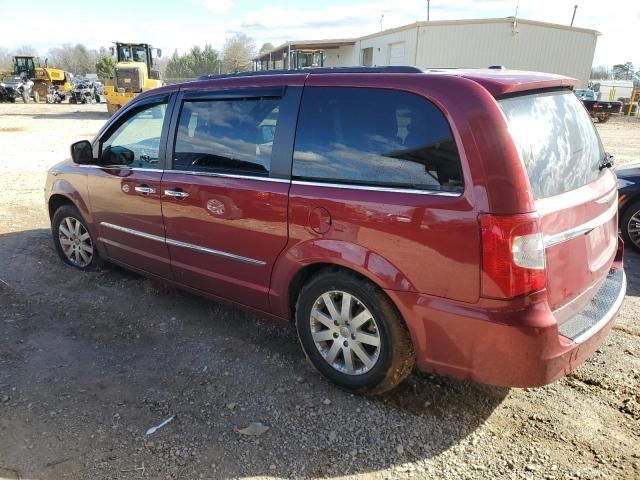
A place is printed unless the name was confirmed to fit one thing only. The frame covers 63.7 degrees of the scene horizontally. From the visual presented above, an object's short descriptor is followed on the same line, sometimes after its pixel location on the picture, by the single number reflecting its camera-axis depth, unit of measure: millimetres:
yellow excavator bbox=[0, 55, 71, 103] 36875
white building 26797
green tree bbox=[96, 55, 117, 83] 51281
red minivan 2373
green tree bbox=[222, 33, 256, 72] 67938
